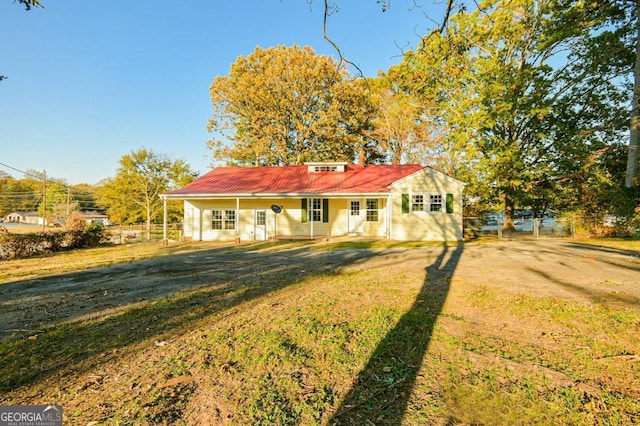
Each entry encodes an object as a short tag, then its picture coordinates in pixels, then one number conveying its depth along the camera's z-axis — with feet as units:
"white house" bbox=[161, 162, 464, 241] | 51.80
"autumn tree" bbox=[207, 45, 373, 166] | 81.20
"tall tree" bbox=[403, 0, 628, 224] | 52.42
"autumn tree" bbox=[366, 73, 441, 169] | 82.23
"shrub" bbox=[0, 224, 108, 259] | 39.47
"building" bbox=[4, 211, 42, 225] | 248.71
